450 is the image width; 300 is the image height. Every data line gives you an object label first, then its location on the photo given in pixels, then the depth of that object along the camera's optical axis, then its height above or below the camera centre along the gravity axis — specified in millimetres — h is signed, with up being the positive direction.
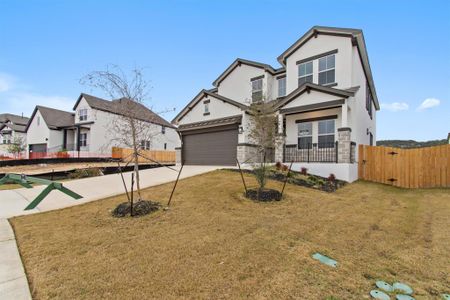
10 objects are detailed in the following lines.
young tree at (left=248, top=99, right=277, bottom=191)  8133 +987
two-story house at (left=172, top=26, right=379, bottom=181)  11938 +2791
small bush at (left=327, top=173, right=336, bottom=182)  10831 -1253
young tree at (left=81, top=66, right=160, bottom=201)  6301 +1673
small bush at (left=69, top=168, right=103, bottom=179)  13805 -1494
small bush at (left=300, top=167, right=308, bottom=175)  11836 -993
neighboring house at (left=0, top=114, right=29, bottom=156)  34531 +3028
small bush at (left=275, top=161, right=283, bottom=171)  12428 -728
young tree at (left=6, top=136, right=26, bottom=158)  28552 +289
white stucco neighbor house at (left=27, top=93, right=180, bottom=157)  27078 +2553
